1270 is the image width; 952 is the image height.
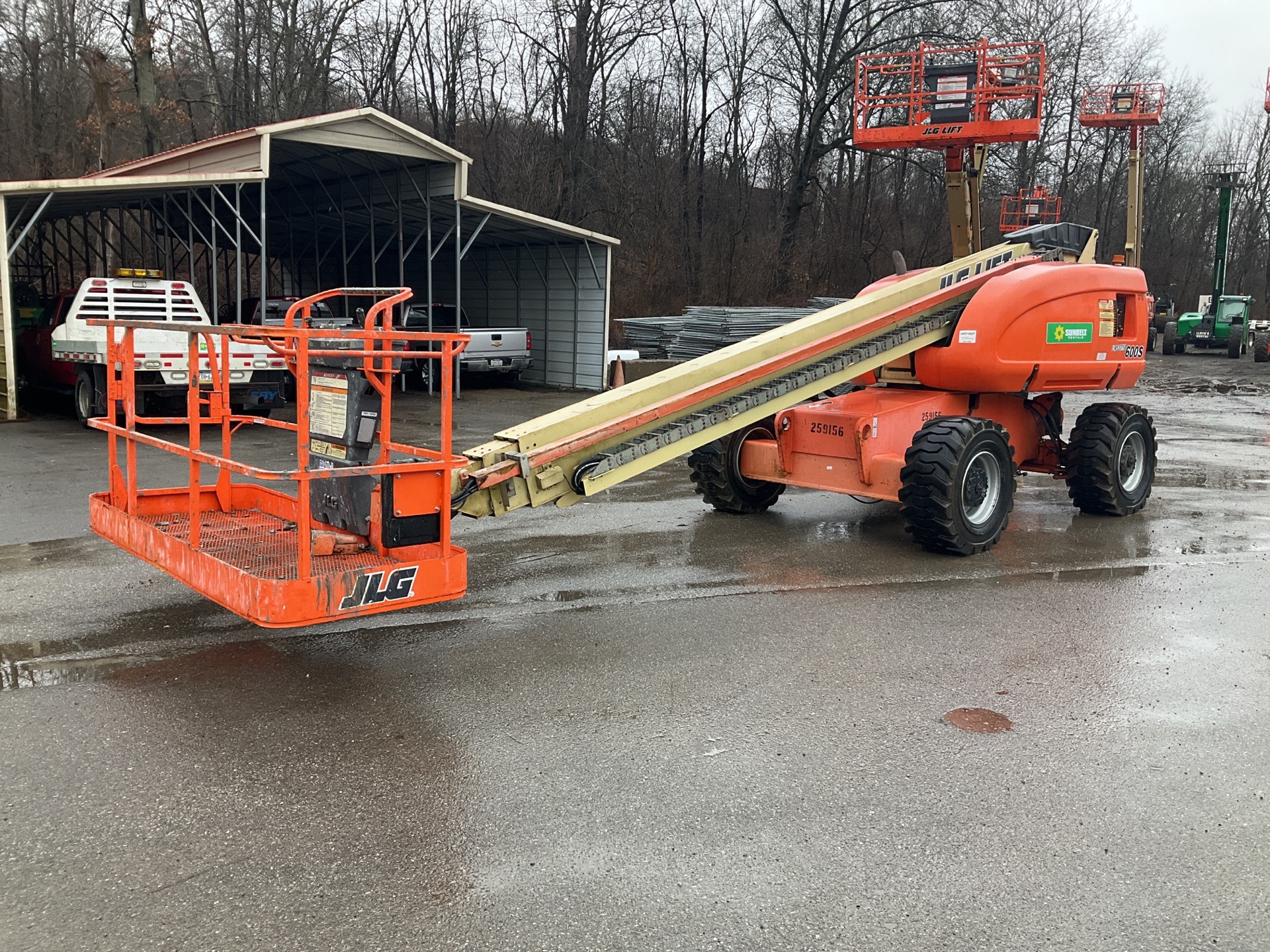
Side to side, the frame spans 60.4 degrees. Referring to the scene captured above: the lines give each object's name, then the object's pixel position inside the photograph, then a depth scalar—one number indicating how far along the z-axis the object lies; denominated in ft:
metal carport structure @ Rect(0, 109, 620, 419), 54.65
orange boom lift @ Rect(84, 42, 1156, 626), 17.48
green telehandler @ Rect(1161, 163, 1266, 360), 130.93
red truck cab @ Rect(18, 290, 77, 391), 53.57
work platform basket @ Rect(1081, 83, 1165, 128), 105.09
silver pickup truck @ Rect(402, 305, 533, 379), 73.10
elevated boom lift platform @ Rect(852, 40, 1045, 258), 49.78
